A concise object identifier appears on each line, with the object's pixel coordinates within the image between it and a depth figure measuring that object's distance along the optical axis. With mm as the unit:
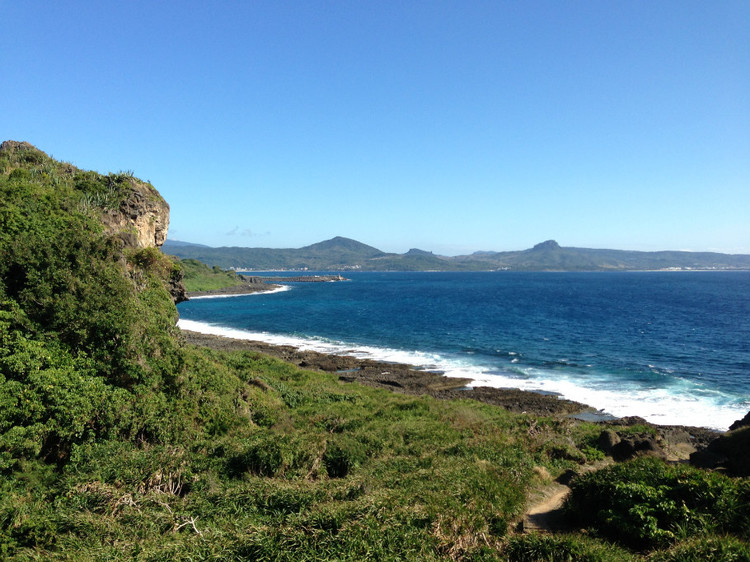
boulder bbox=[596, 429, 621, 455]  19984
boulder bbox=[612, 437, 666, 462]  19016
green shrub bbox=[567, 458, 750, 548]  9492
